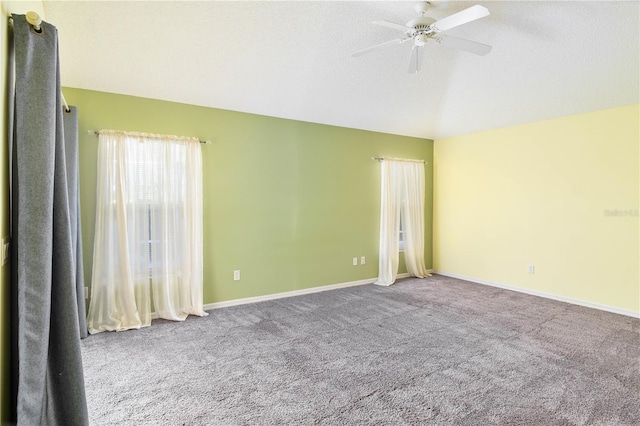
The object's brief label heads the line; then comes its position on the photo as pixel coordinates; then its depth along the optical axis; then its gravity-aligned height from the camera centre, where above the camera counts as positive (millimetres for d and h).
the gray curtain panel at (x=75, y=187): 3045 +208
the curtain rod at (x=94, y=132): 3566 +791
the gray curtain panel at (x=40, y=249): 1311 -142
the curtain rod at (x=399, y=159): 5543 +788
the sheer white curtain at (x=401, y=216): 5547 -121
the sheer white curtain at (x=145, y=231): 3568 -220
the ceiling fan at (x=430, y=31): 2402 +1301
